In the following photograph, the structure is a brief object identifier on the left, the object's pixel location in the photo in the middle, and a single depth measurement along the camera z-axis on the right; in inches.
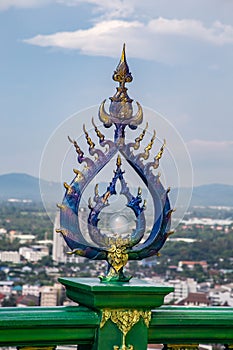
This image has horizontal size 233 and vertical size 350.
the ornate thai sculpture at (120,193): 165.8
